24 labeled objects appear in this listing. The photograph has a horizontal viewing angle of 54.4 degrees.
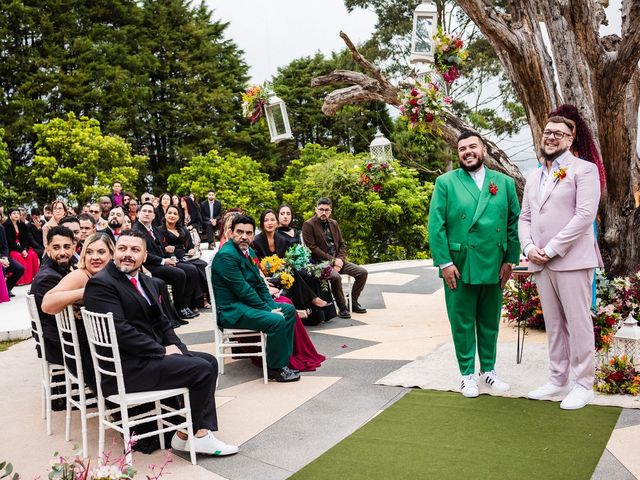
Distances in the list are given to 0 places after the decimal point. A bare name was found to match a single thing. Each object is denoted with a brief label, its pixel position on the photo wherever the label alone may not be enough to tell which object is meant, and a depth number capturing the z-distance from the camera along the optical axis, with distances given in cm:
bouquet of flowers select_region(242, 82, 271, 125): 834
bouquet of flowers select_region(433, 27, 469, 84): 674
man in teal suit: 546
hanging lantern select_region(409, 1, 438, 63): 712
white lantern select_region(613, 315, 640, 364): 458
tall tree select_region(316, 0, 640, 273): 592
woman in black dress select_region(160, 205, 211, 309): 888
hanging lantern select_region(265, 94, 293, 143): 840
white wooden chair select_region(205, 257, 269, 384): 548
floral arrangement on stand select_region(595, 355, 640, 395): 451
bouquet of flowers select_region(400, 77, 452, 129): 660
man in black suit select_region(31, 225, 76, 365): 457
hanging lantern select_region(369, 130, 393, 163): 1524
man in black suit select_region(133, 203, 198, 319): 841
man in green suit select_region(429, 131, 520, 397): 463
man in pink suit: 428
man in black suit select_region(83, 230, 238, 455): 382
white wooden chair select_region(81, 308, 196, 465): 372
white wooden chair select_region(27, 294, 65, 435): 450
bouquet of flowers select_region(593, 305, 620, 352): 472
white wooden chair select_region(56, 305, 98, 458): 407
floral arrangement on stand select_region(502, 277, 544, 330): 654
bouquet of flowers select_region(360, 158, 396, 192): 1445
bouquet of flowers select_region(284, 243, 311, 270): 709
